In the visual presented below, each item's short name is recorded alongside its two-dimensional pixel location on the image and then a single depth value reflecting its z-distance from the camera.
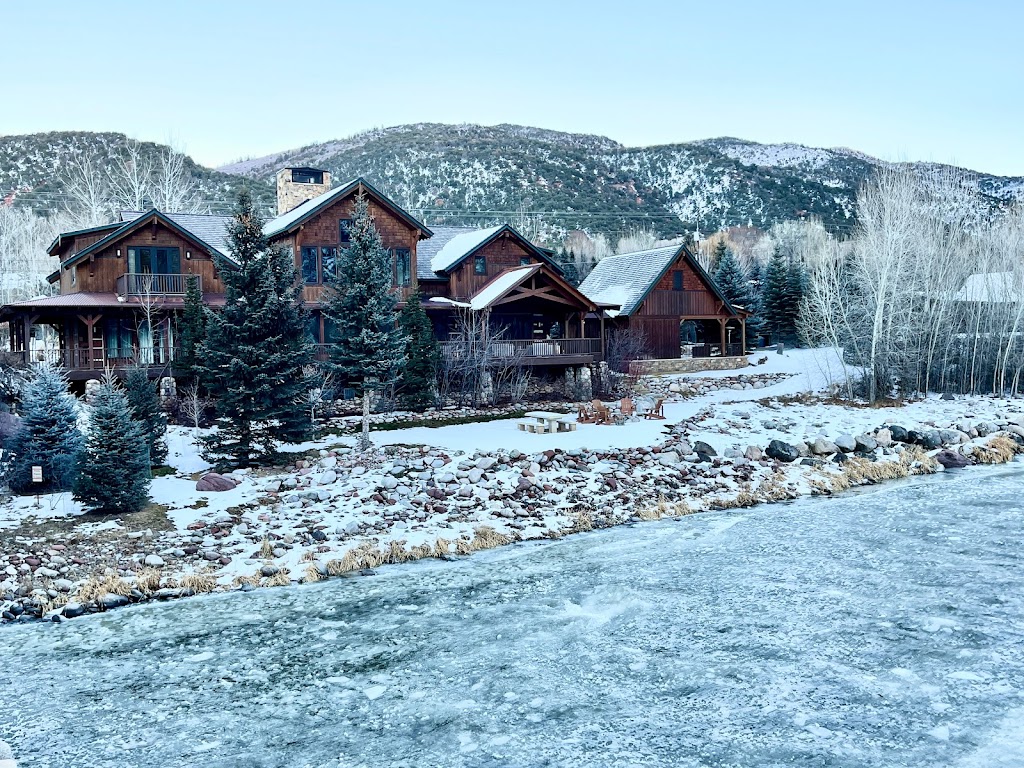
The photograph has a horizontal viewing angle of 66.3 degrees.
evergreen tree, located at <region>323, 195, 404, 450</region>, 20.61
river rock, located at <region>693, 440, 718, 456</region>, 21.03
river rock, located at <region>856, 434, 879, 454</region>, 22.75
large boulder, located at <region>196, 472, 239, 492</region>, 17.03
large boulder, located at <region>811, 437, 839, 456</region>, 22.26
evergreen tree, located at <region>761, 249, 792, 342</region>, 51.97
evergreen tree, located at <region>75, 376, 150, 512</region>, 15.34
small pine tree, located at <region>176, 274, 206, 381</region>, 23.91
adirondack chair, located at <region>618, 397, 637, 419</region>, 25.48
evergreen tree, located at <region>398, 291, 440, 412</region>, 25.25
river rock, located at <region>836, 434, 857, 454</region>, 22.66
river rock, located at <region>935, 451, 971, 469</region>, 22.17
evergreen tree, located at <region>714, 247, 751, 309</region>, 48.41
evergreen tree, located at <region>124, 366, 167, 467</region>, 19.03
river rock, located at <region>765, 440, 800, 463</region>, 21.58
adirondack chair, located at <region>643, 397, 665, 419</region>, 25.44
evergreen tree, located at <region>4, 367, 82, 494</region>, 16.52
